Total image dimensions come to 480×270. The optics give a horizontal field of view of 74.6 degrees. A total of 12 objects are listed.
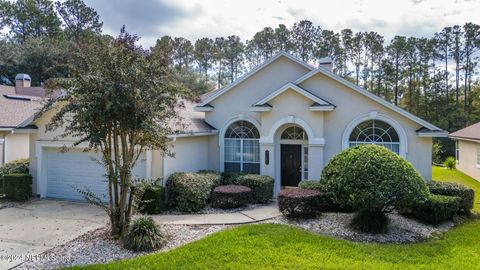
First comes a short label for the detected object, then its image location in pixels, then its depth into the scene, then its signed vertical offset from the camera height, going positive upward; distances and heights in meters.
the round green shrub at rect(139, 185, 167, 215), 11.20 -2.26
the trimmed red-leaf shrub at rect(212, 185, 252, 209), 12.09 -2.36
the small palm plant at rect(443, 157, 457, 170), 26.86 -2.26
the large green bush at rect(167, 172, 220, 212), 11.73 -2.09
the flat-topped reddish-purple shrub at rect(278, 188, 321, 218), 10.30 -2.22
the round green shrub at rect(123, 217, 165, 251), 7.71 -2.50
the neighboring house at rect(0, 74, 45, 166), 16.47 +0.65
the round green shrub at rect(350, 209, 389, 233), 9.38 -2.56
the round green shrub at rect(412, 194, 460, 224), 10.34 -2.40
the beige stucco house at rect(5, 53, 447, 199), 13.33 +0.08
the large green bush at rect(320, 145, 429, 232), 8.66 -1.26
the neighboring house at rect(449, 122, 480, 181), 20.81 -0.93
